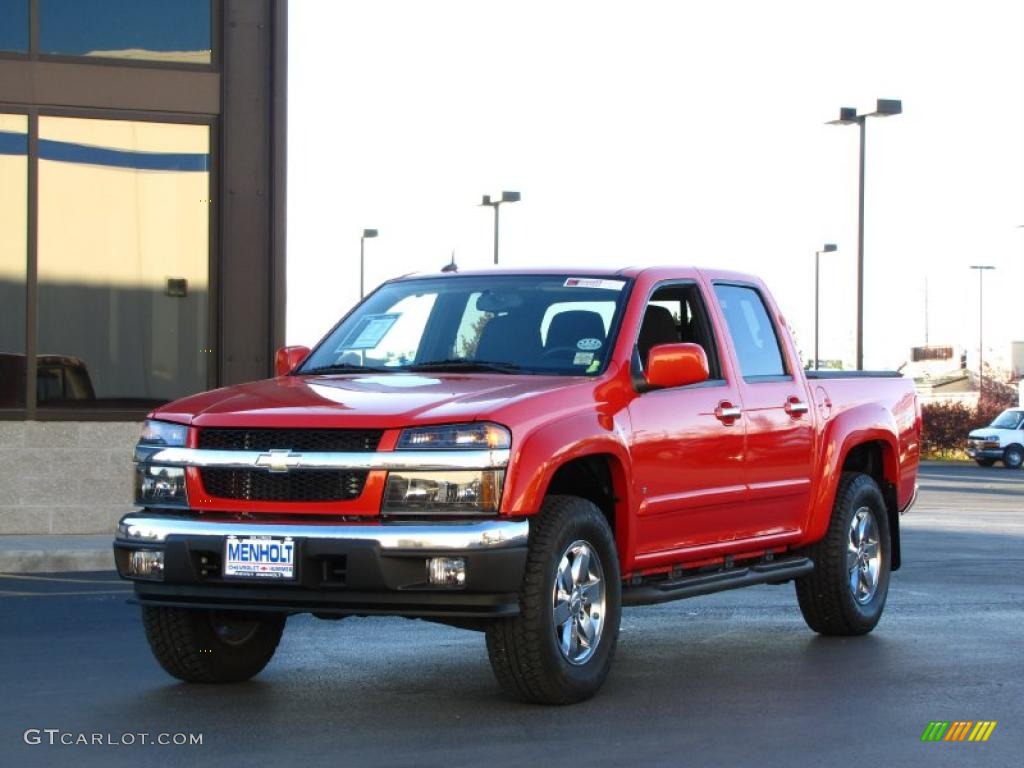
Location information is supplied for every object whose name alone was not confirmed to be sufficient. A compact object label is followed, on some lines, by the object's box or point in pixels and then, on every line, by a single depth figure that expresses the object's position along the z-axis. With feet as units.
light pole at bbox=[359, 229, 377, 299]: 150.71
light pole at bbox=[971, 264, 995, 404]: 310.41
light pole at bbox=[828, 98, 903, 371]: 111.45
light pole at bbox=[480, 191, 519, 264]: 125.70
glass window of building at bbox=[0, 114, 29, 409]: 56.08
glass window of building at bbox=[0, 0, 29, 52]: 56.08
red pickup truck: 23.97
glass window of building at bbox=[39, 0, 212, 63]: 56.44
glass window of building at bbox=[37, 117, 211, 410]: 56.54
